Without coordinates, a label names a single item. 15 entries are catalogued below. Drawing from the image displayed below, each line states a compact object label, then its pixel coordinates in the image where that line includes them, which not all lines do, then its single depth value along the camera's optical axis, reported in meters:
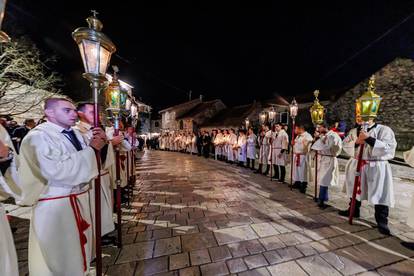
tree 10.02
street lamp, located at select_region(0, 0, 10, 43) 1.54
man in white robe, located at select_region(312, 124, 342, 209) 4.91
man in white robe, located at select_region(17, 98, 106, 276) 1.87
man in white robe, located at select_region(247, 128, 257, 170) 10.70
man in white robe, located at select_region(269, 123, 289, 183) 7.76
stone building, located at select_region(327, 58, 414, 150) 15.40
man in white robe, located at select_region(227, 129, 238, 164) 12.88
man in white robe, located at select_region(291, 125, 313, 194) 6.32
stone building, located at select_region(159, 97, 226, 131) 29.94
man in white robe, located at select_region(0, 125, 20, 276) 1.63
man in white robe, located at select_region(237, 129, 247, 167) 11.55
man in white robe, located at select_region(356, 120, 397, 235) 3.62
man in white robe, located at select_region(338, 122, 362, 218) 4.31
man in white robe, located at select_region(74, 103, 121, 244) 2.94
